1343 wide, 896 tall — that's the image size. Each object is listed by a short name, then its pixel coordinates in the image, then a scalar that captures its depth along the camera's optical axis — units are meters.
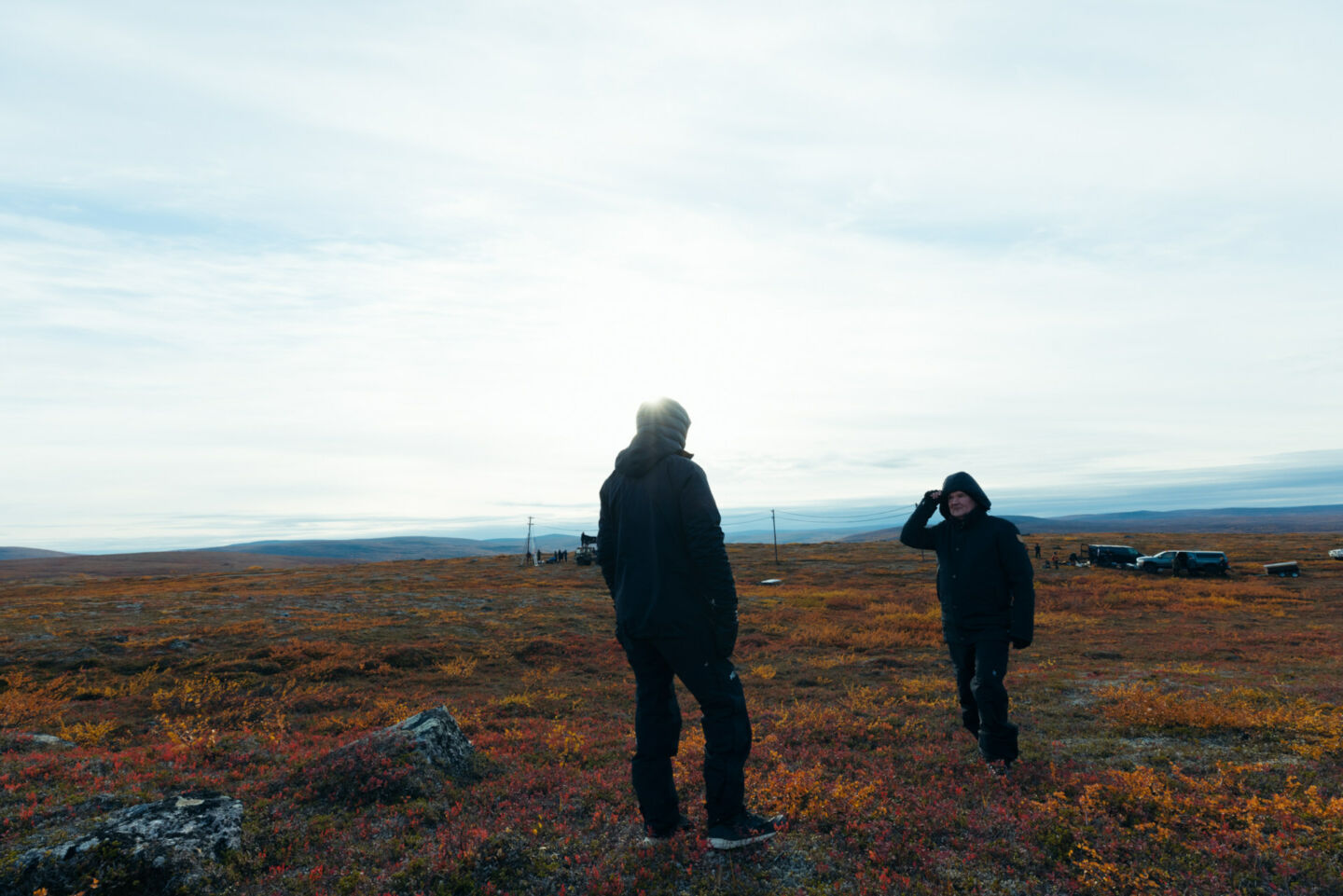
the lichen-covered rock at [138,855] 4.82
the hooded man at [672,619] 5.05
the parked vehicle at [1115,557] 53.16
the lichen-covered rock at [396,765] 7.07
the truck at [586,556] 66.06
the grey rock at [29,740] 9.27
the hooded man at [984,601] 7.07
